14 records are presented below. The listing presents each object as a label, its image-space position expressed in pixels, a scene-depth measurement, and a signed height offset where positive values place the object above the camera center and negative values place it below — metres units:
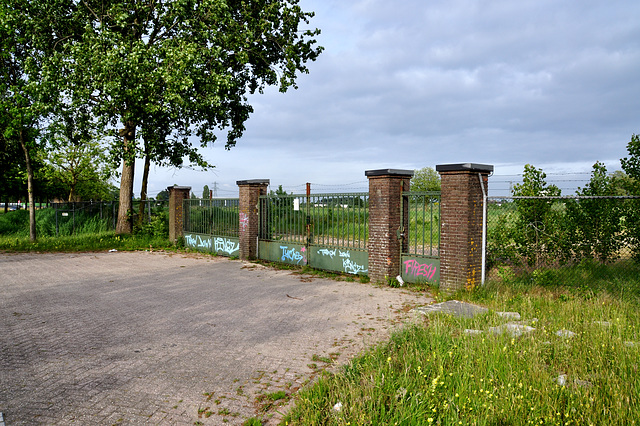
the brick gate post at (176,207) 19.25 -0.07
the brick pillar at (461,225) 9.06 -0.42
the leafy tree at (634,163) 9.23 +0.86
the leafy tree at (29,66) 17.42 +5.98
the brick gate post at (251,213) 14.94 -0.26
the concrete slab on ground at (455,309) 7.16 -1.78
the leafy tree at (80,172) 33.16 +2.68
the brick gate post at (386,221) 10.39 -0.38
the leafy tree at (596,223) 9.12 -0.38
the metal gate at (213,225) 16.00 -0.76
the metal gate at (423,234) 9.82 -0.68
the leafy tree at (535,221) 9.55 -0.36
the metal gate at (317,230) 11.45 -0.72
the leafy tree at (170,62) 17.12 +5.89
